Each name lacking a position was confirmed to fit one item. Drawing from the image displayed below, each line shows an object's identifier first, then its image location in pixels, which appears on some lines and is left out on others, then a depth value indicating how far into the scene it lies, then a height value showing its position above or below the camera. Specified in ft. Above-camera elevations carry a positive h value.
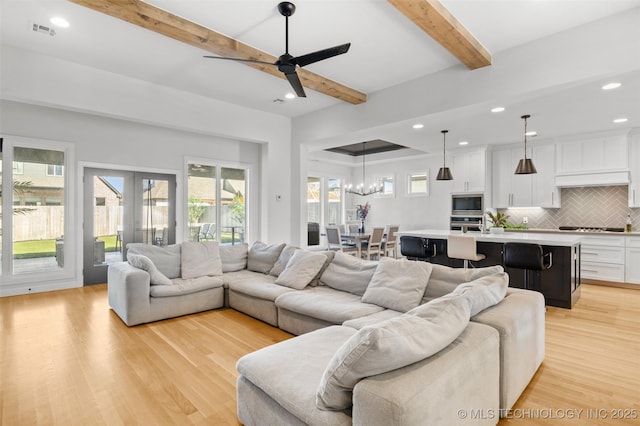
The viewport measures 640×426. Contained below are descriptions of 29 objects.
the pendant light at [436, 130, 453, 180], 20.06 +2.30
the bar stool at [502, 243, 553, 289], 13.33 -1.90
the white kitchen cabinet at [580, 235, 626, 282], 18.57 -2.71
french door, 18.12 -0.05
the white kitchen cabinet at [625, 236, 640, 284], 18.08 -2.77
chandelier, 30.75 +2.38
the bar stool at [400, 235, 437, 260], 16.66 -1.86
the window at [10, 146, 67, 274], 16.05 +0.18
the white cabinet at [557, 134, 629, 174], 19.62 +3.53
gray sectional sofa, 4.30 -2.56
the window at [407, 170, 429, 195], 29.74 +2.69
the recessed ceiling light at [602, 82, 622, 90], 11.98 +4.66
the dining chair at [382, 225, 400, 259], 26.67 -2.43
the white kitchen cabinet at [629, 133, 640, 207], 19.48 +2.50
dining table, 25.11 -2.07
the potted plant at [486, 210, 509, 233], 17.53 -0.58
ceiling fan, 9.50 +4.66
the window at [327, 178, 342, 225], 34.47 +1.19
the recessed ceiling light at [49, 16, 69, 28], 10.85 +6.45
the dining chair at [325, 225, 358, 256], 25.14 -2.31
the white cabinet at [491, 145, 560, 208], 22.22 +2.14
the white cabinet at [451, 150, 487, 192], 24.40 +3.16
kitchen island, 14.15 -2.46
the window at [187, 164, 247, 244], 21.81 +0.66
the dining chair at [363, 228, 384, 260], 24.68 -2.37
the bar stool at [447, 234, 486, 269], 15.02 -1.67
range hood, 19.54 +1.99
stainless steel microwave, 24.66 +0.56
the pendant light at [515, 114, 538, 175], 16.34 +2.20
